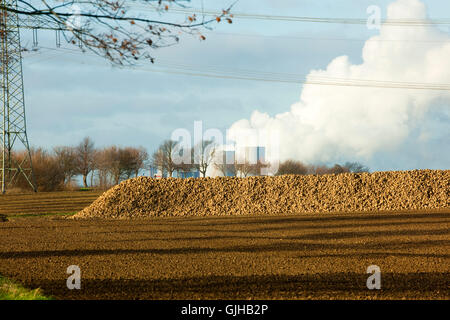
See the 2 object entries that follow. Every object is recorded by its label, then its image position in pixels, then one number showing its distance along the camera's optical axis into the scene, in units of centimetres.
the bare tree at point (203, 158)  4170
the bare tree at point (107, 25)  645
